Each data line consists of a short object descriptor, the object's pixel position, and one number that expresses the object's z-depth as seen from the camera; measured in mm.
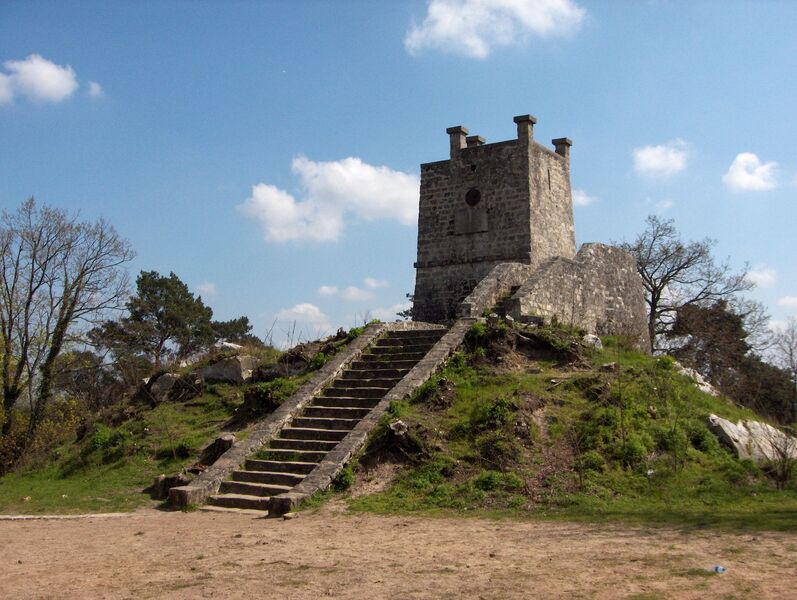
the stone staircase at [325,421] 10750
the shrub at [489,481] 9680
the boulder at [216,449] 12234
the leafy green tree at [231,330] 36844
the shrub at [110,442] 13773
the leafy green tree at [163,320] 32219
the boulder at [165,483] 11391
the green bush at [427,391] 12070
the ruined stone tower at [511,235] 18203
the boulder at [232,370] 16078
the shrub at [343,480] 10172
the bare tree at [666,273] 28266
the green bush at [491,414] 10930
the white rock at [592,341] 14383
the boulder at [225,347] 17453
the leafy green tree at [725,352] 20719
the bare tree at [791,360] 12528
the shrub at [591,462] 9984
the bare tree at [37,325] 20875
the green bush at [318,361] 14867
